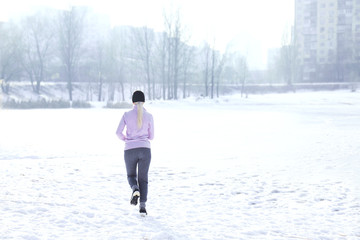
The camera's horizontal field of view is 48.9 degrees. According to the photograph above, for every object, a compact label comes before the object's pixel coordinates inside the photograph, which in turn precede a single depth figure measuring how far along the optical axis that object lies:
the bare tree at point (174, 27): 48.84
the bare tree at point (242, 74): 70.98
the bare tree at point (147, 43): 49.95
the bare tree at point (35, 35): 54.00
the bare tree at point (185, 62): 51.59
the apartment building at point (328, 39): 83.12
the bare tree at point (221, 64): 56.94
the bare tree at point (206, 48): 52.66
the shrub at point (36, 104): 34.59
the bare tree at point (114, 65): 56.50
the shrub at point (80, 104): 37.34
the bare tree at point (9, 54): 48.47
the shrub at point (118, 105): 37.31
